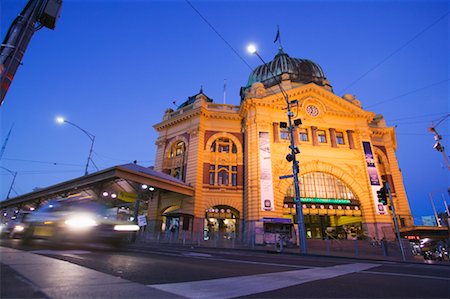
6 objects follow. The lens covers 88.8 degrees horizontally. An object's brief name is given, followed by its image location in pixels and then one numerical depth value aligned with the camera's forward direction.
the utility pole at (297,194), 14.40
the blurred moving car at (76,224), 8.65
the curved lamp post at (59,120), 20.67
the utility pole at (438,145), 24.01
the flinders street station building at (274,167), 26.16
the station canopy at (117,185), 22.56
